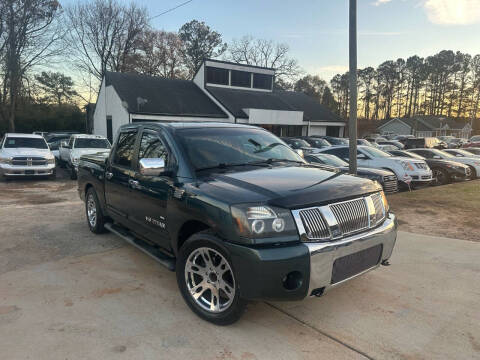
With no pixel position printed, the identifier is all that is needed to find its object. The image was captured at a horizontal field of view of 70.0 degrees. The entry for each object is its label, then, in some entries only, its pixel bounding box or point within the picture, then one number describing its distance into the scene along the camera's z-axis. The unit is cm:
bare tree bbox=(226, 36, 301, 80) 5241
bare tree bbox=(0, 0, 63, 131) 2850
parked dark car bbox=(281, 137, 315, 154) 2024
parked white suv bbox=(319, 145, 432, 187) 1126
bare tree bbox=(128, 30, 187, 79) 4488
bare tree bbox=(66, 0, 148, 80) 3962
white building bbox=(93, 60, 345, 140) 2467
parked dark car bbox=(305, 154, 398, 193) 971
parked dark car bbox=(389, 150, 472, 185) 1338
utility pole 757
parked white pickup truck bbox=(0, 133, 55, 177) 1221
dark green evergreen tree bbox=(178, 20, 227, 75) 5119
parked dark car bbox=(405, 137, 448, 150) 2330
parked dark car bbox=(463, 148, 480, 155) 2102
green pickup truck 272
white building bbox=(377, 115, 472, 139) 6925
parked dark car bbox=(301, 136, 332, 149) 2250
